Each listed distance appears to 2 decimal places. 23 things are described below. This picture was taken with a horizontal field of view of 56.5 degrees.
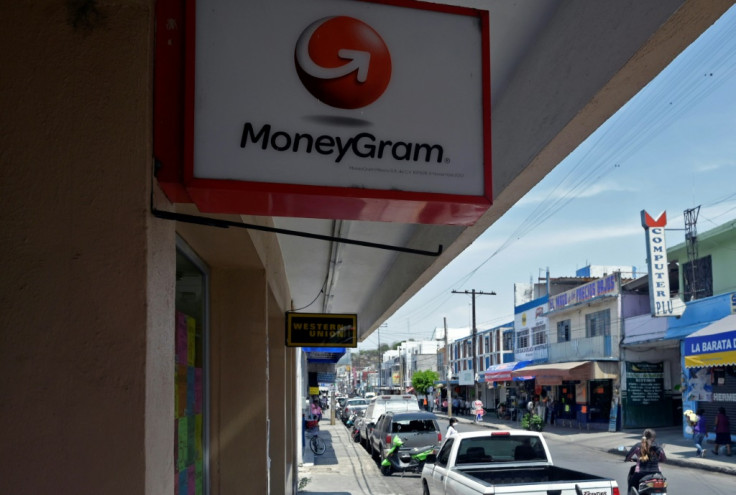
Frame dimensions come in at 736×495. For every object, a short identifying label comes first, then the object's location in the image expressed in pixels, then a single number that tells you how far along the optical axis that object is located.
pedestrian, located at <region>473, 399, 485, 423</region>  40.03
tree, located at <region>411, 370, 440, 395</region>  71.81
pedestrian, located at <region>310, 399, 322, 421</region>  28.05
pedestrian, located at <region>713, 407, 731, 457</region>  21.81
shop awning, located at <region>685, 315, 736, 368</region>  21.80
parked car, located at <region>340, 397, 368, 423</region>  41.17
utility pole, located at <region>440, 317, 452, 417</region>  65.06
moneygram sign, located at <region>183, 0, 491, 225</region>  2.59
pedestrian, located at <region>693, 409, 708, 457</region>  21.73
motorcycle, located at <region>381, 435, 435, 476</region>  18.45
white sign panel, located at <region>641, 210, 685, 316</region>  26.08
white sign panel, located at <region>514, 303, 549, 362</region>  41.91
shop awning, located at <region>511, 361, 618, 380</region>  32.78
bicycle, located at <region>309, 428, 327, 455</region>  22.03
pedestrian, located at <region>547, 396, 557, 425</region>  38.75
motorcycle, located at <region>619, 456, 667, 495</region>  9.84
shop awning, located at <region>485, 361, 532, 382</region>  43.41
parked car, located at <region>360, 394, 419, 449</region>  26.70
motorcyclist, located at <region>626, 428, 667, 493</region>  9.91
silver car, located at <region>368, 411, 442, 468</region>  19.05
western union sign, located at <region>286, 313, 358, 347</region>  10.29
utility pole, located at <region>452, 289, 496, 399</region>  50.68
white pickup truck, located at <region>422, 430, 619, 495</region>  9.23
